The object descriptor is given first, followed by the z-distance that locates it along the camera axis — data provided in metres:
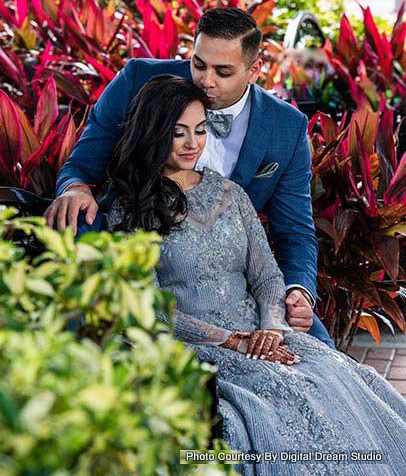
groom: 3.52
